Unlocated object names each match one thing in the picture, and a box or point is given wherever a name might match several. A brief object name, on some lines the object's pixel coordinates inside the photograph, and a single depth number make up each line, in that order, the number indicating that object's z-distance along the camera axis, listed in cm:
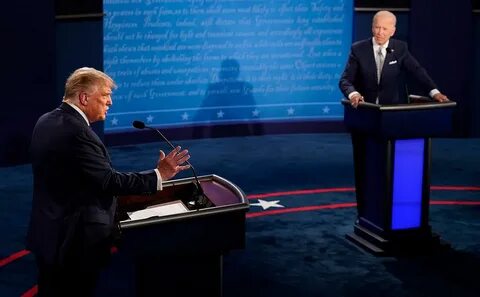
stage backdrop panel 943
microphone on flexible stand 362
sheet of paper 360
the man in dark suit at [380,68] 582
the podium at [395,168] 548
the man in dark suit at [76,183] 331
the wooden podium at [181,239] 343
